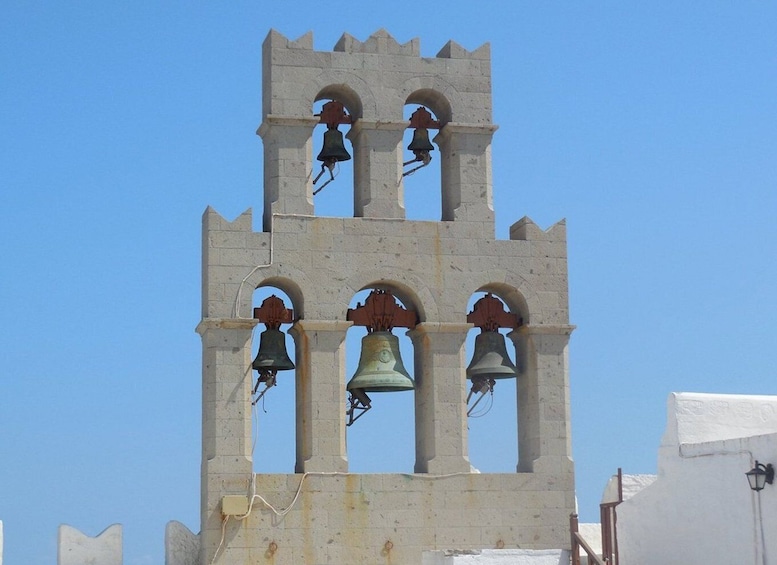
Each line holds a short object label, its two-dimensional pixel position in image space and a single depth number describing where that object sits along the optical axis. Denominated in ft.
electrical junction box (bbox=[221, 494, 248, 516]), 62.69
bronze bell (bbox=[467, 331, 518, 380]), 67.72
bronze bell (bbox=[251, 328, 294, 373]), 66.13
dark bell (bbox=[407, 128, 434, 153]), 70.03
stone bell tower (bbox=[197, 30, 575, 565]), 63.98
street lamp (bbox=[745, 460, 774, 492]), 60.95
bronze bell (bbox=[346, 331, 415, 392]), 66.03
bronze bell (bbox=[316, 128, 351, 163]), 69.00
